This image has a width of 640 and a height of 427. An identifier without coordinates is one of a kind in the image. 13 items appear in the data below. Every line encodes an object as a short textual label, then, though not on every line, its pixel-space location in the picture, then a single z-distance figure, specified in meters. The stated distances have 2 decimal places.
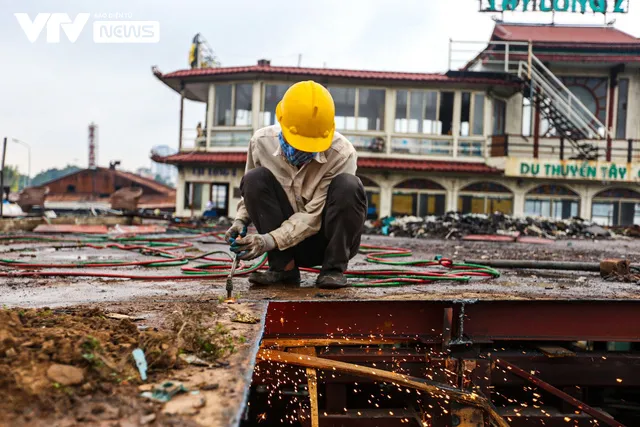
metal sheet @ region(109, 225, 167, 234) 10.71
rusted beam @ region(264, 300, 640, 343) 2.85
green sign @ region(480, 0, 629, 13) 20.25
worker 3.37
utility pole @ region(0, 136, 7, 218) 13.10
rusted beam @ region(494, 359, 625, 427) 2.89
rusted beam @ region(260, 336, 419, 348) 2.78
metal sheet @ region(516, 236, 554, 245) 10.84
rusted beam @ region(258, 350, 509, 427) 2.44
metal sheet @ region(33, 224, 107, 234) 10.35
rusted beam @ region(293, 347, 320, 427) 2.54
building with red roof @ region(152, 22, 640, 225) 18.25
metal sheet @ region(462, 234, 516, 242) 11.50
